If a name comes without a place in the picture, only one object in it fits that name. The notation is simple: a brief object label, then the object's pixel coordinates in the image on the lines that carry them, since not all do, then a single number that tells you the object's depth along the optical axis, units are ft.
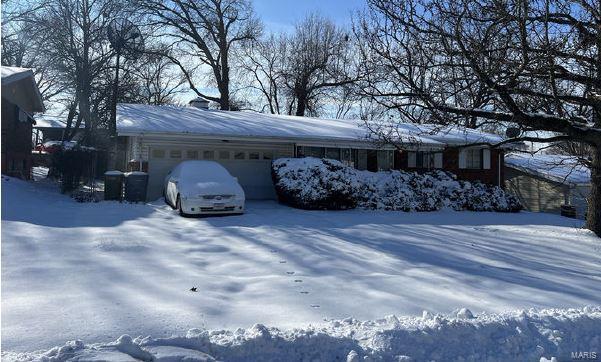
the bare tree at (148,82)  110.11
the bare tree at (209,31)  122.52
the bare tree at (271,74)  135.64
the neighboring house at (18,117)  71.97
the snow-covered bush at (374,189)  56.03
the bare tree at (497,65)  35.14
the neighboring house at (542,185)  90.17
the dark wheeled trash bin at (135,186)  56.18
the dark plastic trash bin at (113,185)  56.85
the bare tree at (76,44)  102.58
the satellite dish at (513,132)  44.25
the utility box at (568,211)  78.28
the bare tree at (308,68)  125.29
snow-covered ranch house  61.26
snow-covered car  47.14
